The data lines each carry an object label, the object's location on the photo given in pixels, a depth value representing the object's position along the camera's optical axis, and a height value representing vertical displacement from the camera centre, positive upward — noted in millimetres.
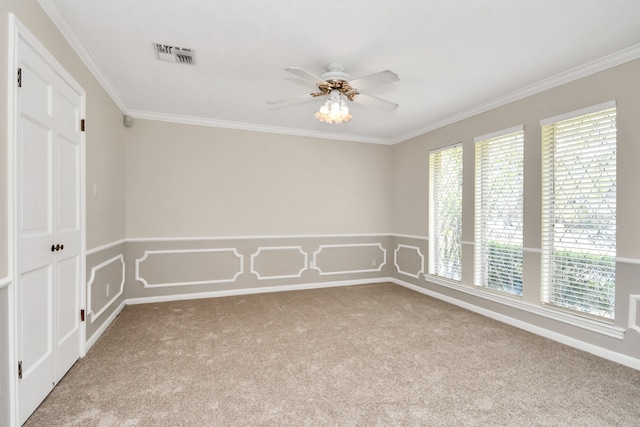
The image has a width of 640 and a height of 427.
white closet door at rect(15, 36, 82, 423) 1810 -112
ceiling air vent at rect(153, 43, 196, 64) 2576 +1340
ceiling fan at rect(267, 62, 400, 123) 2391 +1015
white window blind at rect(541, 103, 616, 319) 2773 +12
